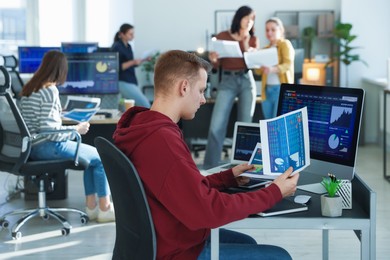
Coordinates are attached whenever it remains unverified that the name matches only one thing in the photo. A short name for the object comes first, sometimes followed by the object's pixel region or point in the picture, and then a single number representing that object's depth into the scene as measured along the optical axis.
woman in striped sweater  6.07
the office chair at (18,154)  5.97
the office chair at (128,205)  2.82
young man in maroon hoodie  2.76
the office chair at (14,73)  8.45
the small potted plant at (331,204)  3.08
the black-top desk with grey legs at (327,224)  3.07
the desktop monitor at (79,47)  7.69
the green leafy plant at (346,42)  11.29
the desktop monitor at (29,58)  7.96
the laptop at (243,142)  4.00
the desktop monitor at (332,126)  3.57
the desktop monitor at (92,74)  7.56
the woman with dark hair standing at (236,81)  8.37
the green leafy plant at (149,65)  12.67
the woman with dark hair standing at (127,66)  10.20
